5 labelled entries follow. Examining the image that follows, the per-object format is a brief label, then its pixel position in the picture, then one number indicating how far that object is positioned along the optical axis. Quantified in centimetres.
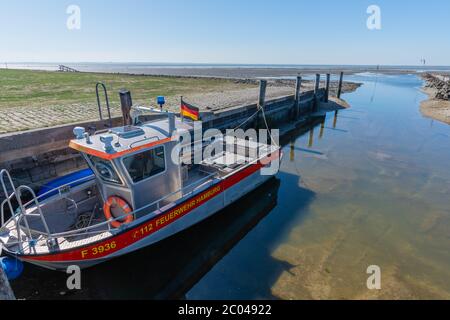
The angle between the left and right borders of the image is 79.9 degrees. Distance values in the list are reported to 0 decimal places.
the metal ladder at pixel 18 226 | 497
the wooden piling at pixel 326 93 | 2973
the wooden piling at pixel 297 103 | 2289
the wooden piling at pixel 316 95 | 2705
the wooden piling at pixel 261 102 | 1756
